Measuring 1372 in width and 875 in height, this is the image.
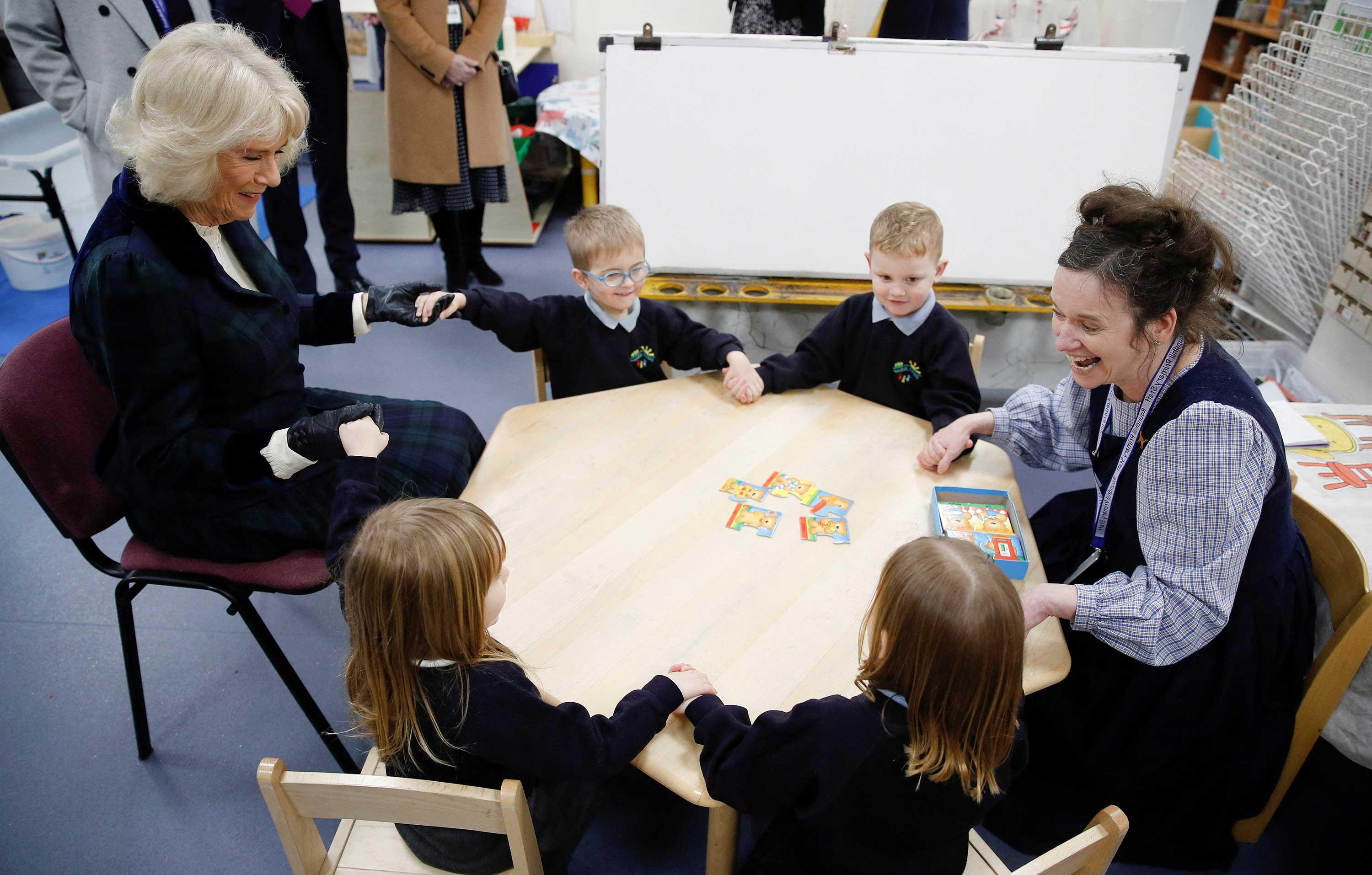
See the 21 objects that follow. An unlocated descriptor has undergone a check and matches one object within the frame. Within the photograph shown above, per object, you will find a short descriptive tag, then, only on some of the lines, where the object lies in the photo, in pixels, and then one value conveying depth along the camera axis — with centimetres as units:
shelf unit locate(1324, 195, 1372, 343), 250
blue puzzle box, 151
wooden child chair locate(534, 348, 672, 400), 223
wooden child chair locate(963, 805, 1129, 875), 103
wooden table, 130
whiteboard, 283
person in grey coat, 274
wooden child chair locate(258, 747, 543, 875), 104
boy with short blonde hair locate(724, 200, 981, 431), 199
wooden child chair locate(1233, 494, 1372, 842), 146
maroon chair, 155
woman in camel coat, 348
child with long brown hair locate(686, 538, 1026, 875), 106
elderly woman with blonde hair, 151
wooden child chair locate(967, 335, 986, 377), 212
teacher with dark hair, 139
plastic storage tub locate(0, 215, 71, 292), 381
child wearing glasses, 207
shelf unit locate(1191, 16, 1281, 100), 504
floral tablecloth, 465
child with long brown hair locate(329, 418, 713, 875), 112
